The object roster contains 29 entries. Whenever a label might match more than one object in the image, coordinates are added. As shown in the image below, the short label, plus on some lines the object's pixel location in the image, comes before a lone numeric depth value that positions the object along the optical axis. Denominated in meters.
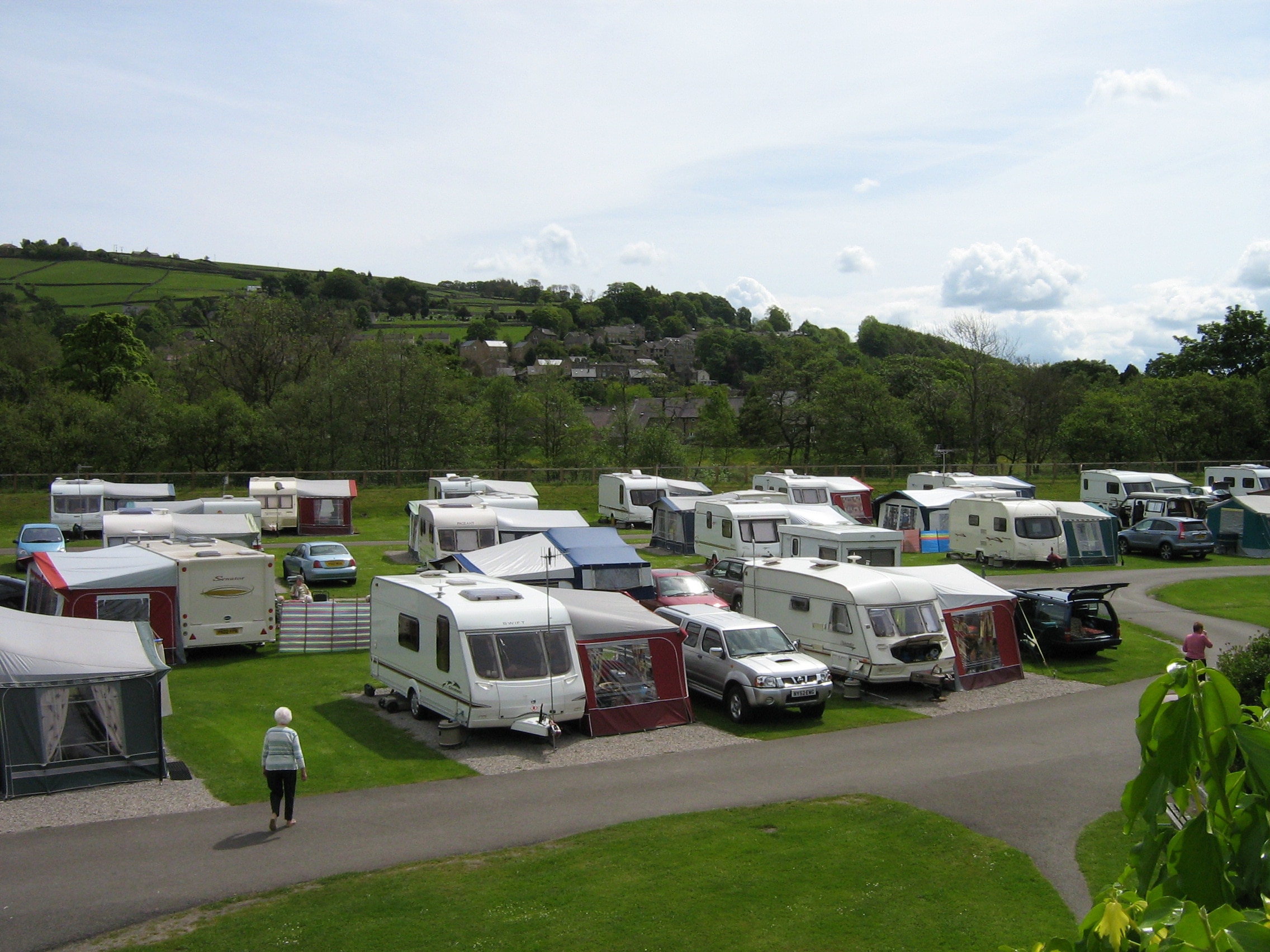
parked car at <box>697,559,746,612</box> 23.77
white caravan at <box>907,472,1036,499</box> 45.19
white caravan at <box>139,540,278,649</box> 21.53
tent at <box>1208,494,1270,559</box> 39.03
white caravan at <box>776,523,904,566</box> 28.28
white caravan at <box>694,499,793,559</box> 33.56
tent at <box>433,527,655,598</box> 23.81
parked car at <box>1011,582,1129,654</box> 22.64
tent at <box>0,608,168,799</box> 13.59
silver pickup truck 17.50
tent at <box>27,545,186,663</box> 20.20
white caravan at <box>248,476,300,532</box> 42.06
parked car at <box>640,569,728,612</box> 22.88
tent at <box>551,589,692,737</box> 17.02
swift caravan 16.00
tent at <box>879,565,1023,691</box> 20.42
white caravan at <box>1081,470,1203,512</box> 46.84
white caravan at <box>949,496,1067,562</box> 35.16
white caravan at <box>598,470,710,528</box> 45.56
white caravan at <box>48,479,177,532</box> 40.59
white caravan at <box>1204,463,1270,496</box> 49.38
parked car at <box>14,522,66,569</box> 33.94
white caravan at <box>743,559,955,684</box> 19.48
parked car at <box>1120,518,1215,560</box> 37.72
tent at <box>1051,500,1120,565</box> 35.91
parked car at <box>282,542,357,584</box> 30.95
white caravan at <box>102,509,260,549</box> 30.34
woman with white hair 12.23
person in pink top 18.23
